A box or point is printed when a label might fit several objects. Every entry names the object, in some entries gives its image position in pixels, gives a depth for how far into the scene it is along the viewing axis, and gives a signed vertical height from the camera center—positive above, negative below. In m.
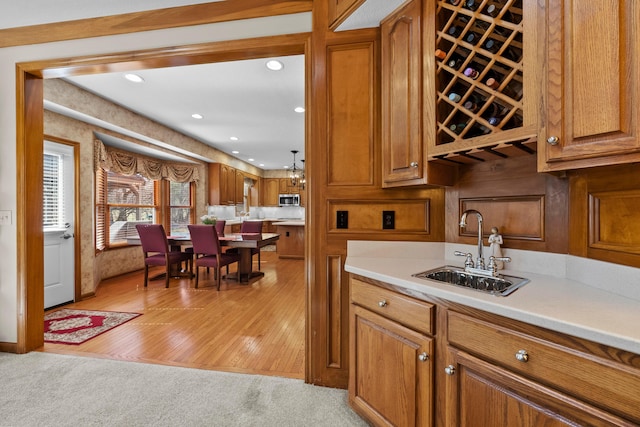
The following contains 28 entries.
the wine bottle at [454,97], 1.48 +0.56
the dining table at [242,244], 4.68 -0.48
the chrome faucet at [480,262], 1.50 -0.26
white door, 3.63 -0.12
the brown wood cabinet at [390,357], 1.26 -0.67
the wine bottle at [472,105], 1.44 +0.51
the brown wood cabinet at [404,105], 1.64 +0.61
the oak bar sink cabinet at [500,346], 0.80 -0.45
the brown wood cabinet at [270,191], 10.59 +0.78
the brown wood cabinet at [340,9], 1.73 +1.21
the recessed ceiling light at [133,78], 3.31 +1.51
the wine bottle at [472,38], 1.43 +0.82
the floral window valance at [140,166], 4.46 +0.89
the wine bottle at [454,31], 1.50 +0.90
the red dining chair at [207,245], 4.41 -0.47
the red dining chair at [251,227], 6.12 -0.28
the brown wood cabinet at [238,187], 8.24 +0.74
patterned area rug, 2.78 -1.13
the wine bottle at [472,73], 1.41 +0.65
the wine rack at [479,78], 1.29 +0.64
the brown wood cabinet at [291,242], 7.11 -0.68
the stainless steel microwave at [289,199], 10.05 +0.46
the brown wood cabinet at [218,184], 7.28 +0.70
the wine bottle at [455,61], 1.51 +0.76
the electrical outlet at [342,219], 1.98 -0.04
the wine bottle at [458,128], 1.49 +0.42
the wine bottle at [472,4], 1.42 +0.98
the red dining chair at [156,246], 4.55 -0.49
